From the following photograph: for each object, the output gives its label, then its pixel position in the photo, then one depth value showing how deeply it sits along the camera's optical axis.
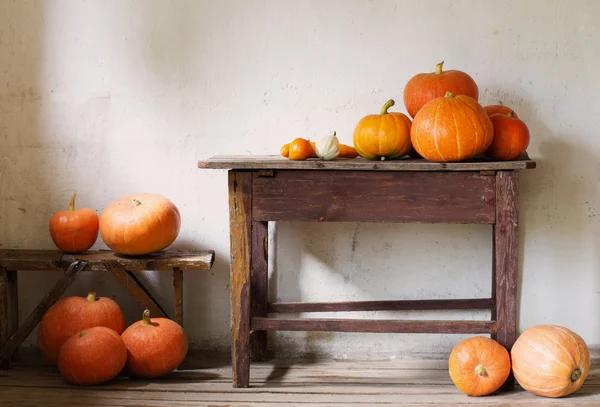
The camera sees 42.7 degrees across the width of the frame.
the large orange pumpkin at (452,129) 3.39
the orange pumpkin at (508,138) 3.55
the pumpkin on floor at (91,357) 3.66
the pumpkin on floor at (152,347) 3.78
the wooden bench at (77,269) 3.96
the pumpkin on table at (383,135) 3.54
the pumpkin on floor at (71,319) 3.94
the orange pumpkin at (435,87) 3.70
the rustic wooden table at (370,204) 3.51
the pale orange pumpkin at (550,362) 3.50
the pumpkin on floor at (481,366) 3.54
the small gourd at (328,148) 3.60
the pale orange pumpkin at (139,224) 3.90
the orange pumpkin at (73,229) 4.02
